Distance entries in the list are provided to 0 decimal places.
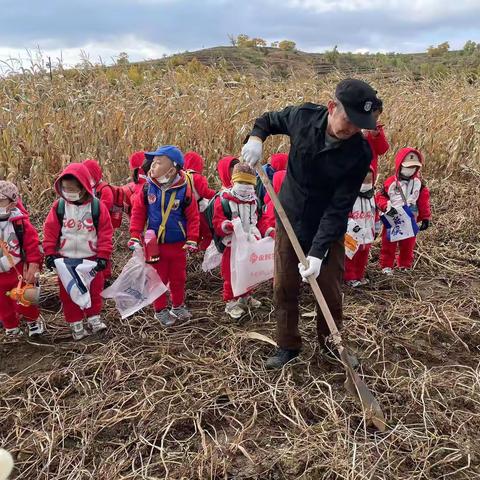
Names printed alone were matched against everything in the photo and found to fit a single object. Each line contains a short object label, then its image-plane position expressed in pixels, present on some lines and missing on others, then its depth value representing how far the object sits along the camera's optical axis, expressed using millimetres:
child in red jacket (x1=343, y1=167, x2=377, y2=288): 4242
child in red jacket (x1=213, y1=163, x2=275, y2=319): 3734
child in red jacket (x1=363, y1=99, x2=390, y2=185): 4012
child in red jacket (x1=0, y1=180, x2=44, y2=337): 3314
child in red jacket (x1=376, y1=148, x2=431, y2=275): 4469
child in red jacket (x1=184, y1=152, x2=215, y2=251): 3996
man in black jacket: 2561
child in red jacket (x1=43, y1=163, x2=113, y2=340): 3383
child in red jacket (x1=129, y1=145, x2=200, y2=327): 3574
